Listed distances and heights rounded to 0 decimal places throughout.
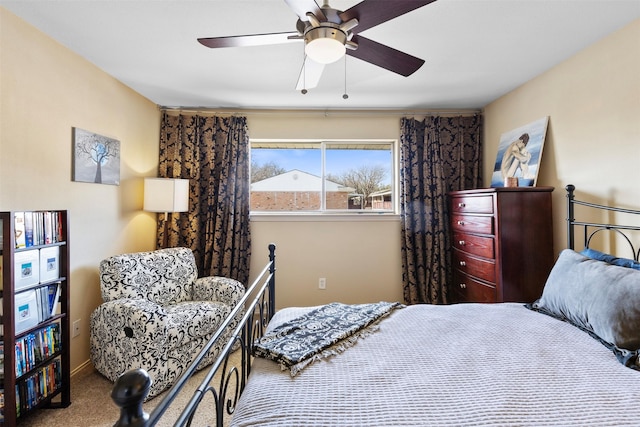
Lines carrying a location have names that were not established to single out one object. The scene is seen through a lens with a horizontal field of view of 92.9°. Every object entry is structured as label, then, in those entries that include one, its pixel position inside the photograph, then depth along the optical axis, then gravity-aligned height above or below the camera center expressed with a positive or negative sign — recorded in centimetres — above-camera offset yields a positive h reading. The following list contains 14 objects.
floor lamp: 300 +21
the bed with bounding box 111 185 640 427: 90 -58
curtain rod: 351 +120
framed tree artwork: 234 +50
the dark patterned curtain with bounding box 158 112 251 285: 341 +34
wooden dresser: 250 -25
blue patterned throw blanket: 122 -56
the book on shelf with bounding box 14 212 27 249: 169 -7
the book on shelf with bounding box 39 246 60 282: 184 -28
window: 368 +46
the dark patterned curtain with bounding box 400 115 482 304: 347 +31
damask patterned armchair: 207 -75
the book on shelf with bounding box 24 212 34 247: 174 -6
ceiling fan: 126 +85
